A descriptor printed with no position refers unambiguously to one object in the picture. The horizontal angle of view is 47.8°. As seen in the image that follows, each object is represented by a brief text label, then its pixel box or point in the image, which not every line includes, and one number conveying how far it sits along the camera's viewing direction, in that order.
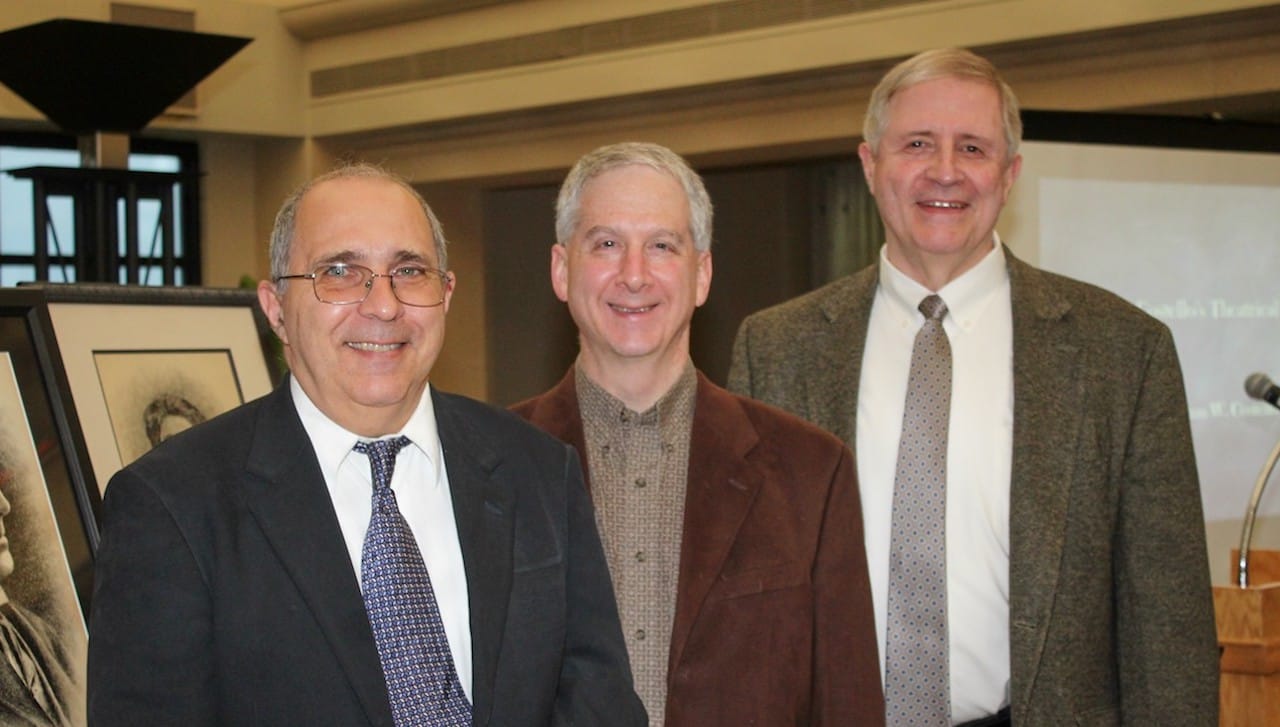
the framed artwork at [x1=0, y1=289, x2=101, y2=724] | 1.96
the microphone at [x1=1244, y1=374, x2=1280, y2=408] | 3.56
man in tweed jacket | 2.17
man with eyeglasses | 1.38
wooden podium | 2.96
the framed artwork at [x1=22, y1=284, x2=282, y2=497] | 2.33
